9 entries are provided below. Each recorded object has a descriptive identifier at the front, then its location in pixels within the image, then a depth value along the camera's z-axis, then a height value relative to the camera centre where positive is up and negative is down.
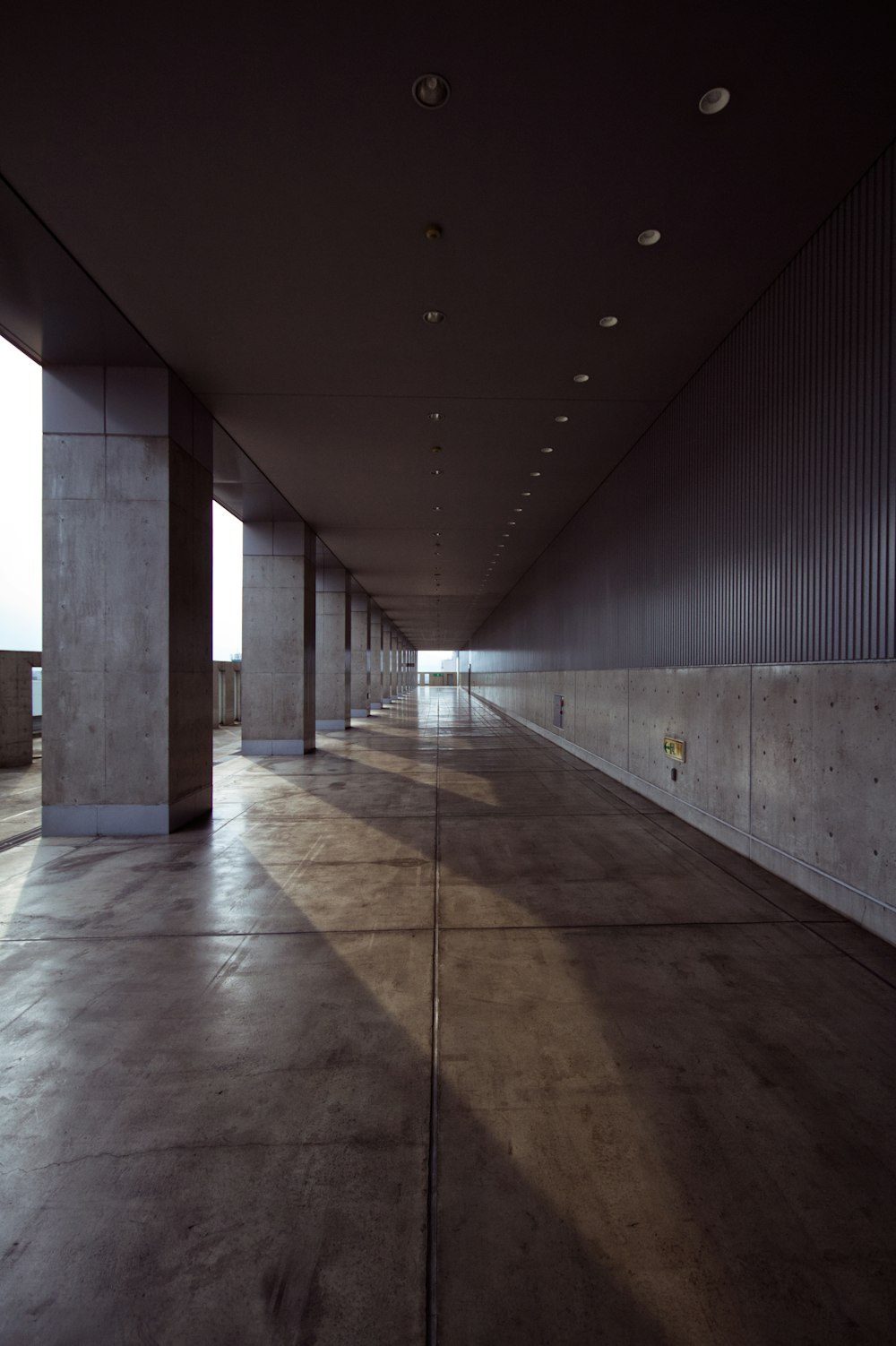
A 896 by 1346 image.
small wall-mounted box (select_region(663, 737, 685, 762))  8.96 -1.06
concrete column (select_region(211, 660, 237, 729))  21.70 -0.65
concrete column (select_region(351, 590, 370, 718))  30.27 +0.47
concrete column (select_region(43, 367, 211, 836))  8.17 +0.91
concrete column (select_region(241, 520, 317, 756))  15.63 +0.81
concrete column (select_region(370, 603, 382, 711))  36.92 +0.93
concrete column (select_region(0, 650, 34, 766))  13.05 -0.70
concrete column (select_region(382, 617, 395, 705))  44.34 +0.95
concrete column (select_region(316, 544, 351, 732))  22.03 +0.89
